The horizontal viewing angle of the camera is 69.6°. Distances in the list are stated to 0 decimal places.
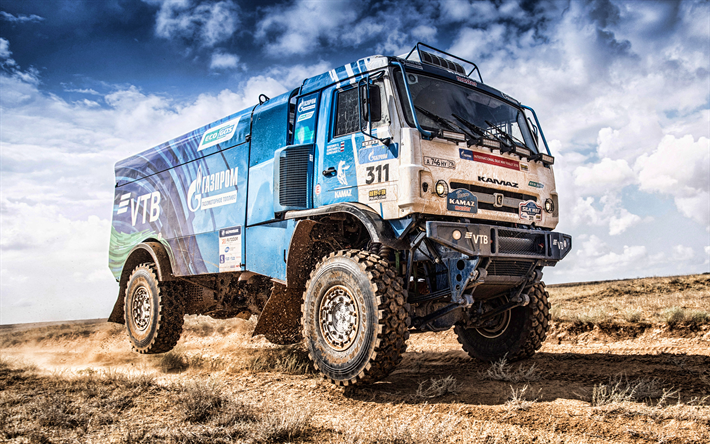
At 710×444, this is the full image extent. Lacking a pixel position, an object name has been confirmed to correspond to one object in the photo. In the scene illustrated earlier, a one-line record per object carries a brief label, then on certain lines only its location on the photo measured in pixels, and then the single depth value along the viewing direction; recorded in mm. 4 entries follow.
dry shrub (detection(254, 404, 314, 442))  4188
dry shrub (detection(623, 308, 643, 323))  9848
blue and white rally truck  5758
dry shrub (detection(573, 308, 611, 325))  10055
